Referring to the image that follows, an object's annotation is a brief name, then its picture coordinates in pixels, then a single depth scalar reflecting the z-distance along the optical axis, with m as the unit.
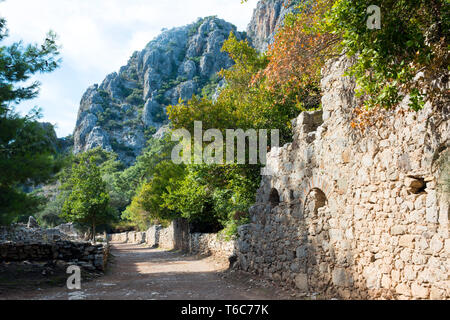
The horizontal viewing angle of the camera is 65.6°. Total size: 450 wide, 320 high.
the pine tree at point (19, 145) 7.43
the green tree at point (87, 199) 21.67
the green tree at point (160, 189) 23.52
